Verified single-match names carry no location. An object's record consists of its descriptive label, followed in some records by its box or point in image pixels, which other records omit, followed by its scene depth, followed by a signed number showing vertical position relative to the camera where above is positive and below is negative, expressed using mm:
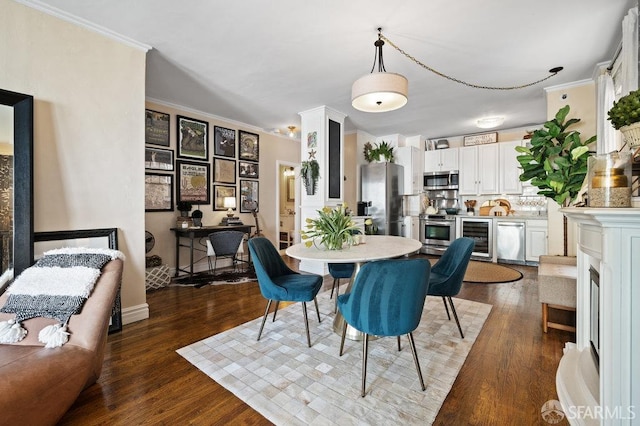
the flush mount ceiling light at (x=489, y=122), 4699 +1510
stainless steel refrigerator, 5738 +398
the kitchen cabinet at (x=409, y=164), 6266 +1065
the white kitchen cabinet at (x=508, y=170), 5594 +833
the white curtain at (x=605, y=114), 3010 +1097
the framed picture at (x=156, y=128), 4215 +1277
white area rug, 1571 -1075
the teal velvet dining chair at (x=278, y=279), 2227 -580
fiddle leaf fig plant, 2699 +484
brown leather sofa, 1213 -722
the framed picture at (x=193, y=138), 4586 +1232
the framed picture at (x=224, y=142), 5066 +1287
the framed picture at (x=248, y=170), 5512 +845
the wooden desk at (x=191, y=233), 4328 -318
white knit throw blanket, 1559 -480
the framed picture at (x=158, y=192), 4227 +306
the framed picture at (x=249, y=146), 5514 +1320
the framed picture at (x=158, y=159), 4227 +812
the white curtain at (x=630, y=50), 2266 +1329
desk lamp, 5102 +174
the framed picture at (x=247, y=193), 5547 +394
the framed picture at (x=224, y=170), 5077 +767
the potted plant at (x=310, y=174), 4629 +627
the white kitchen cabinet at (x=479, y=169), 5840 +909
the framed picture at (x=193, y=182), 4586 +512
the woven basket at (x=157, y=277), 3732 -858
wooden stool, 2439 -688
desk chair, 4246 -462
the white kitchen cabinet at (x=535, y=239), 5090 -479
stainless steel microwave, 6383 +741
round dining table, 1941 -297
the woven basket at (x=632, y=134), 1320 +369
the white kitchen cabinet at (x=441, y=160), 6352 +1202
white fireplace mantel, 1136 -416
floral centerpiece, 2303 -133
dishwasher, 5293 -545
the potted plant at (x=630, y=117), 1326 +455
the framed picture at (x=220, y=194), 5078 +332
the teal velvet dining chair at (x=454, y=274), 2328 -522
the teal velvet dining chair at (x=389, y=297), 1629 -497
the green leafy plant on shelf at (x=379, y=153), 6020 +1255
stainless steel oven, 6105 -425
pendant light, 2238 +1002
